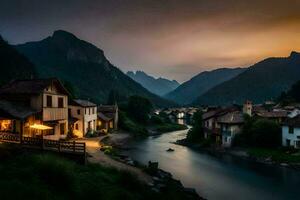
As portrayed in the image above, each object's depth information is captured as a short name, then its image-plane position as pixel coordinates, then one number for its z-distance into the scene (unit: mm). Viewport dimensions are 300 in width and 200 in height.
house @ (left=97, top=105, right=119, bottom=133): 80875
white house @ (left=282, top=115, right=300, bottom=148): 56125
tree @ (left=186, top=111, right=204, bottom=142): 77562
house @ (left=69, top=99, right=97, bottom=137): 65031
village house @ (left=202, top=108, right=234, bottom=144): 70312
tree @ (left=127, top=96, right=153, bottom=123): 113875
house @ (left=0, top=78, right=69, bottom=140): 38406
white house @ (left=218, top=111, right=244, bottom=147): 66125
